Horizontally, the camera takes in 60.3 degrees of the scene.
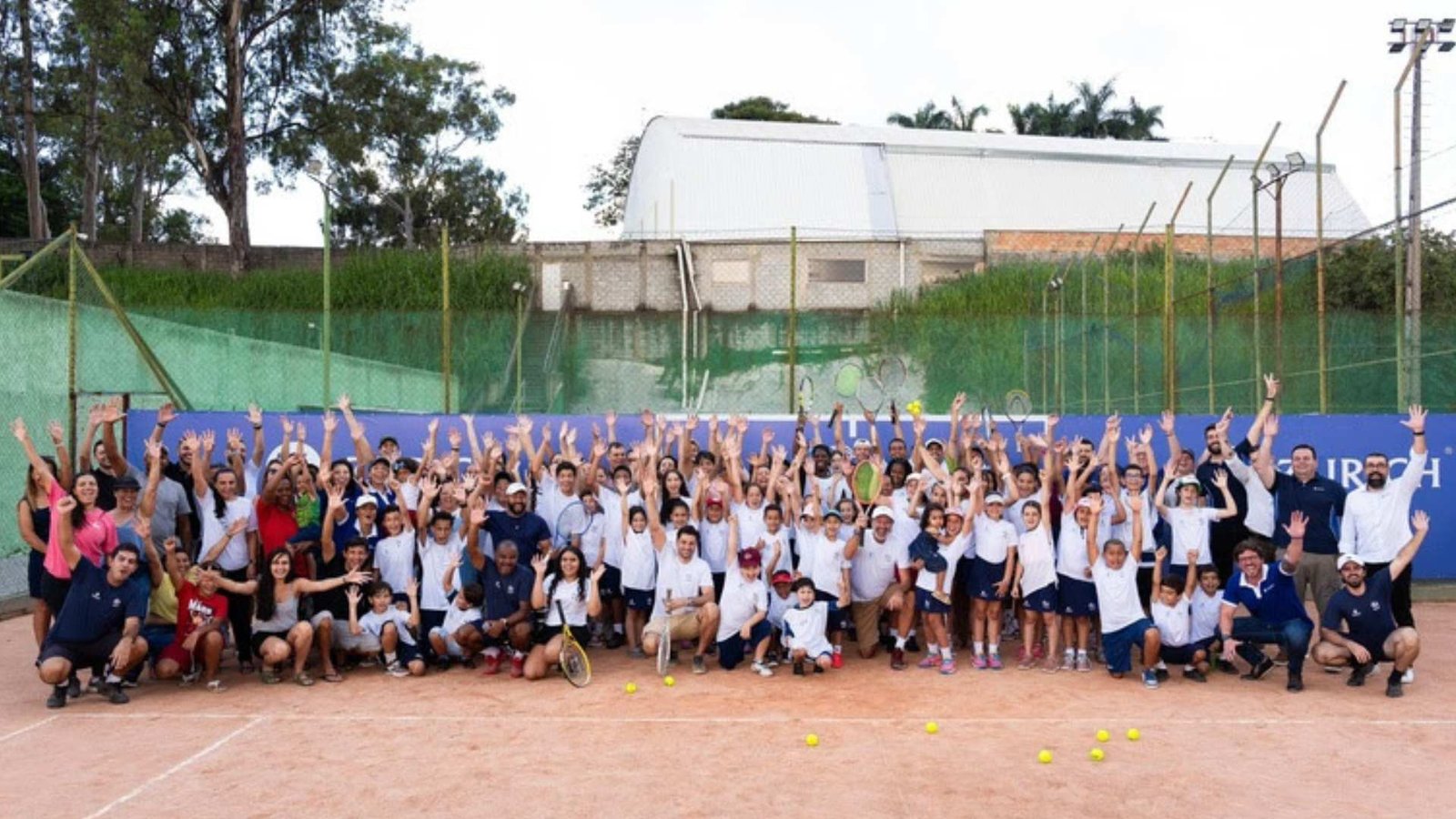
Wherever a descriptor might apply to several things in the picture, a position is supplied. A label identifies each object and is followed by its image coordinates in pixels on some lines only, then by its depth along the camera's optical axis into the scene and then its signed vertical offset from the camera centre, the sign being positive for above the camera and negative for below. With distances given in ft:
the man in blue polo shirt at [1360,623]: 30.55 -5.04
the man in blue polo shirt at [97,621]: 28.96 -4.53
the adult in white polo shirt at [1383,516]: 32.81 -2.57
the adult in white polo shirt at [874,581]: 35.04 -4.45
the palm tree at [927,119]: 190.80 +46.15
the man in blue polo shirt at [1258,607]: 31.63 -4.77
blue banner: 43.24 -0.47
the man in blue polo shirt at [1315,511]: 34.12 -2.55
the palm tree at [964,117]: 191.31 +46.55
